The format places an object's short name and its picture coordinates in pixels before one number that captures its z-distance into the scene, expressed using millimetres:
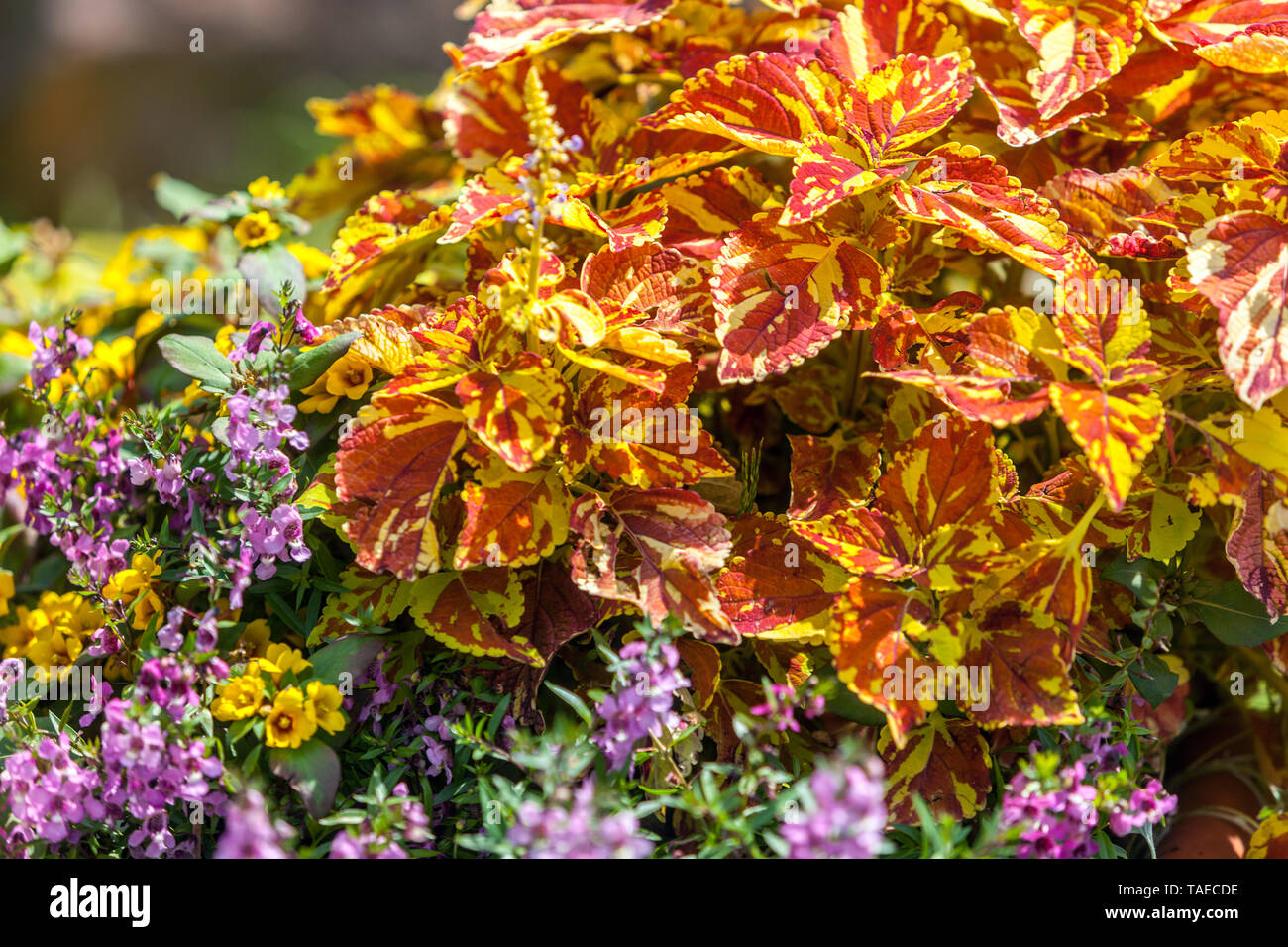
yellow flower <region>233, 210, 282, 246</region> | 1063
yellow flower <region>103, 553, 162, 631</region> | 967
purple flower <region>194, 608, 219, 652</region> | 903
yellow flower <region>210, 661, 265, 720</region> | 924
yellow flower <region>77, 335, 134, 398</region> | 1059
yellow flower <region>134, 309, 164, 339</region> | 1073
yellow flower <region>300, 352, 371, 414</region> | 979
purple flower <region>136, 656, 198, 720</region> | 901
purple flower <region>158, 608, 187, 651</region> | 911
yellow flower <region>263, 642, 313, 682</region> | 939
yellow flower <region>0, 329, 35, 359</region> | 1113
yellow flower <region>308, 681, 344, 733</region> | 928
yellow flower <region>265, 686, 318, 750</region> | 922
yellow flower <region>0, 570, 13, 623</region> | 1027
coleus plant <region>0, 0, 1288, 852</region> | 920
